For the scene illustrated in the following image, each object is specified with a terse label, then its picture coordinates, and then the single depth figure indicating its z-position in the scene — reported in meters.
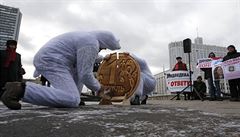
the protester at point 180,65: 5.11
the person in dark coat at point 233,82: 3.66
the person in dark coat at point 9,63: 2.27
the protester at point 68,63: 1.74
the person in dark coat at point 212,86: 4.14
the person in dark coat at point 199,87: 4.88
